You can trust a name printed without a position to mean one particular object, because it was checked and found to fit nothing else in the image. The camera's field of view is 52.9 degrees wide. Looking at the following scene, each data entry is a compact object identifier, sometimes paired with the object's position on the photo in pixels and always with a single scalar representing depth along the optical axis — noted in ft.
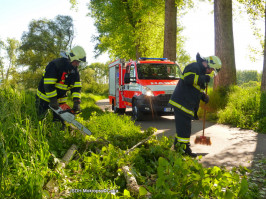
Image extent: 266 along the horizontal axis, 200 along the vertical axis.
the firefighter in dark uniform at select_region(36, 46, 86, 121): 18.20
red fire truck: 31.24
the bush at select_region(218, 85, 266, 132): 28.48
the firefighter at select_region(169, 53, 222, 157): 16.71
